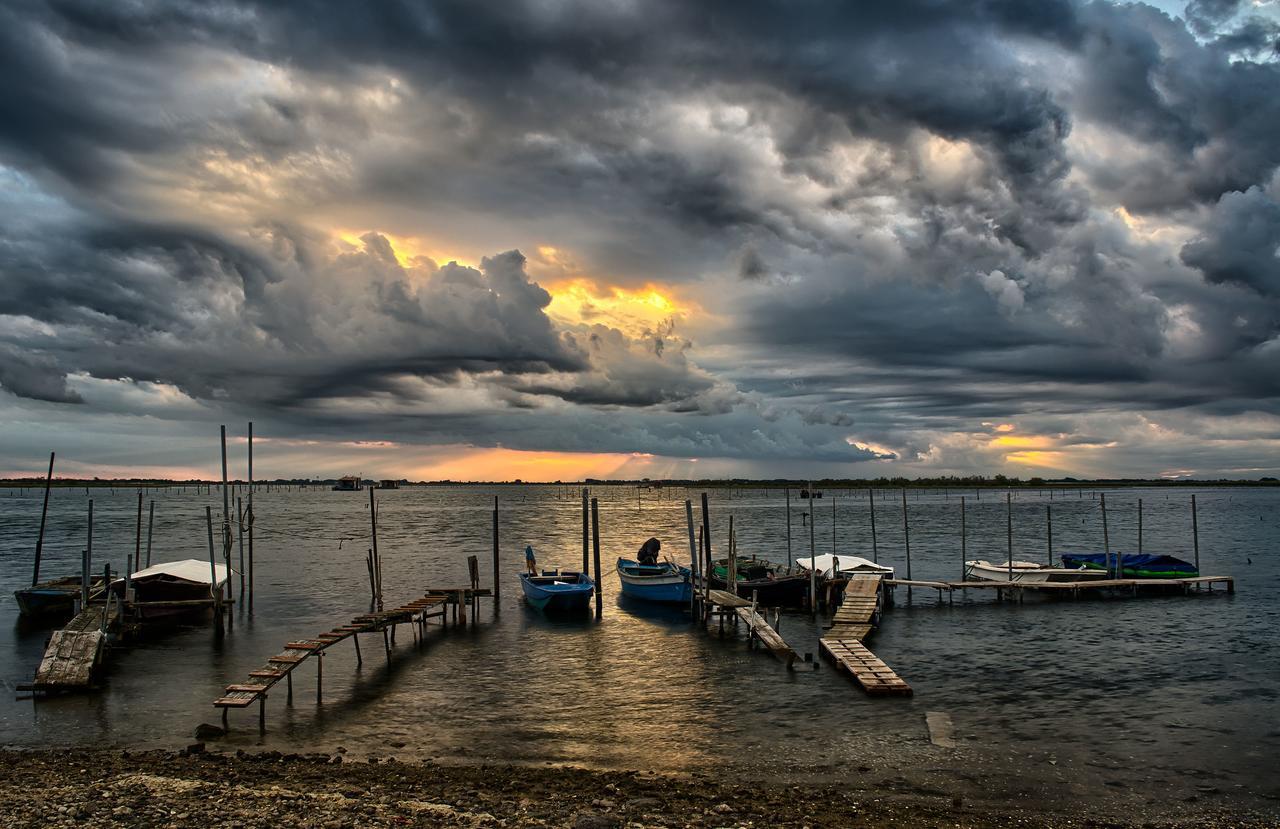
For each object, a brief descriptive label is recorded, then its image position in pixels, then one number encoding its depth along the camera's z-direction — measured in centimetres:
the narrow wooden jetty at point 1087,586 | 3634
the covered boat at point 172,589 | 3028
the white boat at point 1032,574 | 3956
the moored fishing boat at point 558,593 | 3344
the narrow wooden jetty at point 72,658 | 2014
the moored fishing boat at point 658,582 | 3594
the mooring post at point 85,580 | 2398
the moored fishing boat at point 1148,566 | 4097
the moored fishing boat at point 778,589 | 3542
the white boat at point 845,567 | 3816
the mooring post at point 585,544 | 3853
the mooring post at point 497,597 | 3554
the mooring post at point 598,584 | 3348
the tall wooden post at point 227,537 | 3170
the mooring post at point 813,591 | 3334
